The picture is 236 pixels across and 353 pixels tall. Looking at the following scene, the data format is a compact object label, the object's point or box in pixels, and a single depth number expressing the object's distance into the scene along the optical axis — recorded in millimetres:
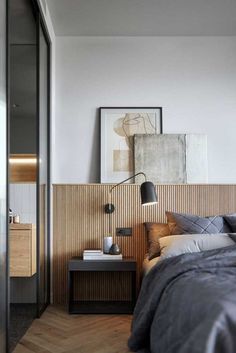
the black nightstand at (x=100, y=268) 3641
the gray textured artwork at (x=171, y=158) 4199
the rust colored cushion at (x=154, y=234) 3652
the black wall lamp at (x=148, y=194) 3641
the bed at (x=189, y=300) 1751
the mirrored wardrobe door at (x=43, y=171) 3568
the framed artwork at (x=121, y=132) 4262
